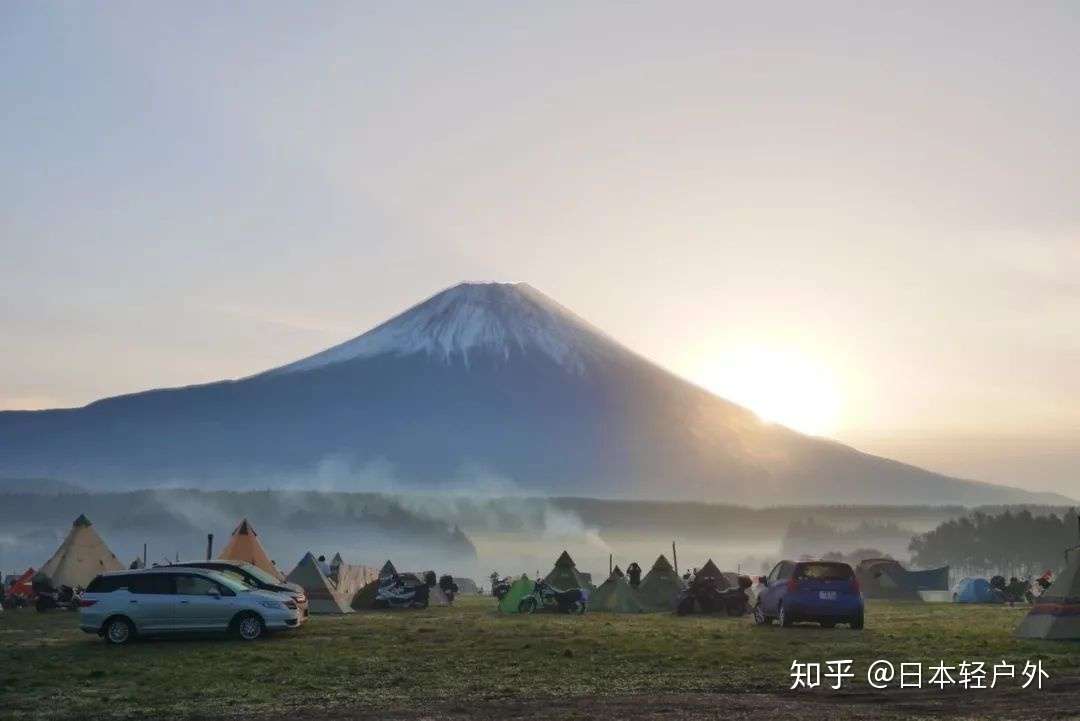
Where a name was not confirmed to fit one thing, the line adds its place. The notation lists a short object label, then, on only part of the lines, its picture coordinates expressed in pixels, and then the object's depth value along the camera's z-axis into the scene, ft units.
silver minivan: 101.71
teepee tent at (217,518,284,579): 162.30
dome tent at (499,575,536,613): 158.30
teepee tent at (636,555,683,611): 165.78
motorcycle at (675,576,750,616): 147.54
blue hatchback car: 112.06
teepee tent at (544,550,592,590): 170.60
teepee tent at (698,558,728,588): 171.42
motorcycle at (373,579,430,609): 170.60
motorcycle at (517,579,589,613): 155.12
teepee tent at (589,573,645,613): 159.74
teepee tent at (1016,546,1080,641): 95.30
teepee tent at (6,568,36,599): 167.63
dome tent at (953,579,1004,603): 215.51
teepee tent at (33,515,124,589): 163.73
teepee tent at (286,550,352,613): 151.23
